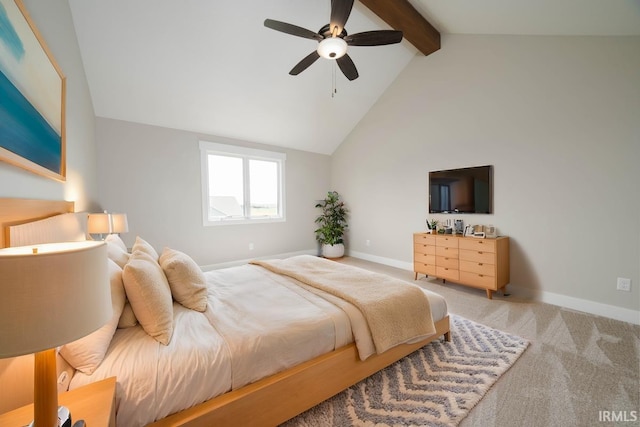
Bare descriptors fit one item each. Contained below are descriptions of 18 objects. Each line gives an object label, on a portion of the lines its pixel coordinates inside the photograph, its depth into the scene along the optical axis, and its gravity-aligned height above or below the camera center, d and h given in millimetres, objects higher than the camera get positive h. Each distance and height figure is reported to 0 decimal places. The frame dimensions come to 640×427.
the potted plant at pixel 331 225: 5297 -300
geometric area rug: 1378 -1121
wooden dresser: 2969 -638
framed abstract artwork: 1000 +553
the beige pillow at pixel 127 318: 1308 -554
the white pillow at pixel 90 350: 1007 -564
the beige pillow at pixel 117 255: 1622 -289
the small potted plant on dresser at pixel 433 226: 3724 -237
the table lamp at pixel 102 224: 2508 -111
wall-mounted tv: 3330 +285
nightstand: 771 -650
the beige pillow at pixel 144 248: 1720 -247
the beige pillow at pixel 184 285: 1569 -461
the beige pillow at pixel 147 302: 1218 -447
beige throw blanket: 1595 -608
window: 4324 +516
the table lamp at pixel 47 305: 536 -215
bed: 1024 -703
